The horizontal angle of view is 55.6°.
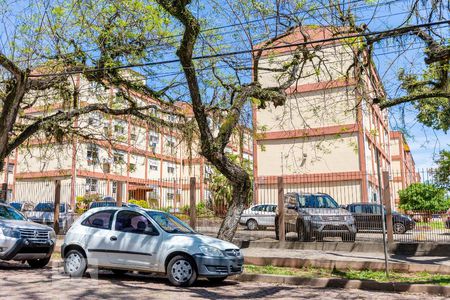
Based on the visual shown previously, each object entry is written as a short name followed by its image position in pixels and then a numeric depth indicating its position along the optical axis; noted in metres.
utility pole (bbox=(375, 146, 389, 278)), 9.46
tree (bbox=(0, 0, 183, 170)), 12.89
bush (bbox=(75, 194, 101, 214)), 22.46
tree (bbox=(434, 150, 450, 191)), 15.85
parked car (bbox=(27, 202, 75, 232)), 19.06
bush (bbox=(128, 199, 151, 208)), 19.87
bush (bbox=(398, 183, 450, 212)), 33.44
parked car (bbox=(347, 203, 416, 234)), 14.83
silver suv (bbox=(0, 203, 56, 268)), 10.28
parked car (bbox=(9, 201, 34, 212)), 20.52
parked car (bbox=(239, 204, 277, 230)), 22.11
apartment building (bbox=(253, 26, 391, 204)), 21.20
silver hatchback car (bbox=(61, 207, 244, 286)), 8.78
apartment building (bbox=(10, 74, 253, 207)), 15.59
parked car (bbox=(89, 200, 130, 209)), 19.26
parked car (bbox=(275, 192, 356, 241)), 14.67
